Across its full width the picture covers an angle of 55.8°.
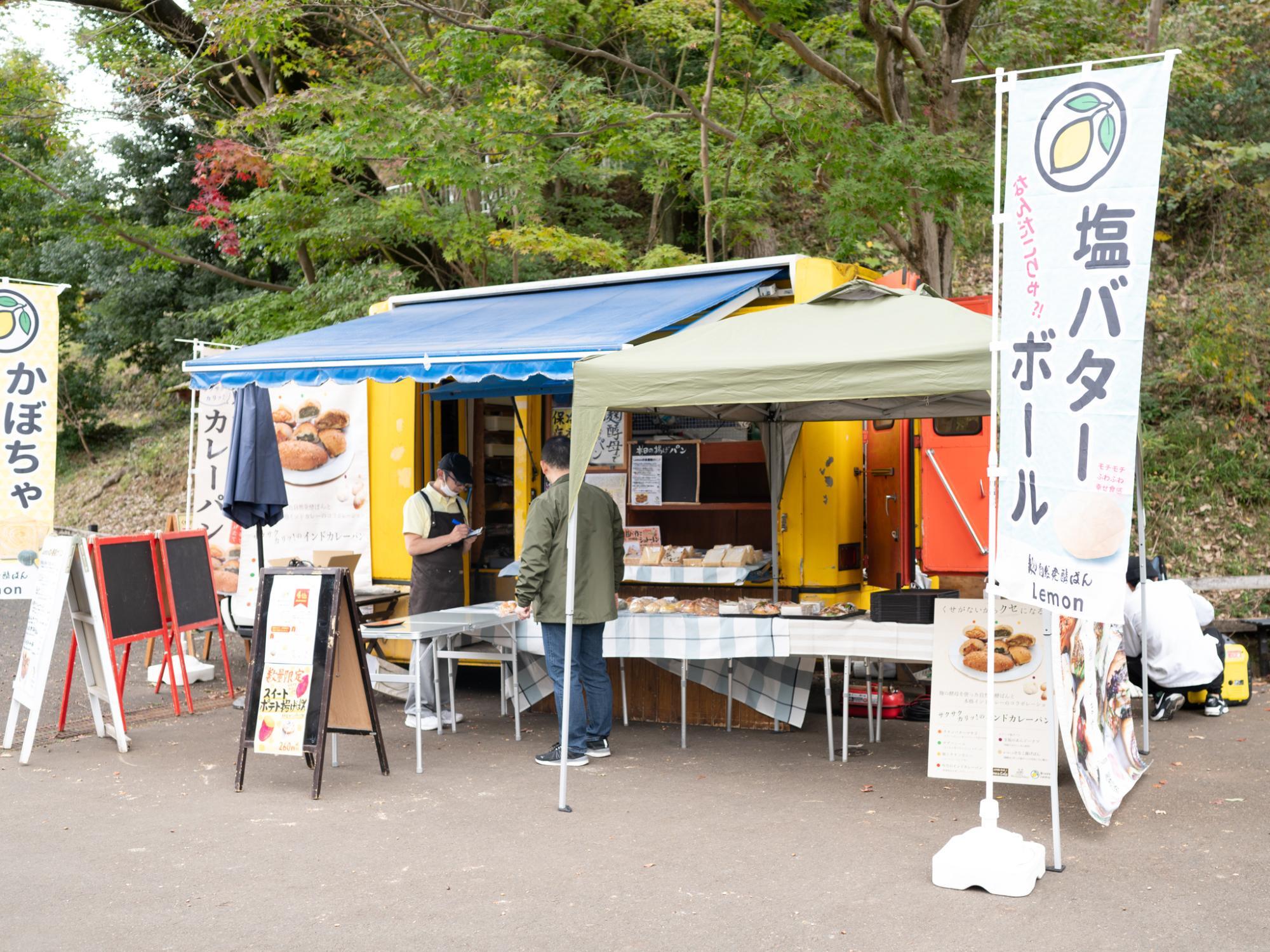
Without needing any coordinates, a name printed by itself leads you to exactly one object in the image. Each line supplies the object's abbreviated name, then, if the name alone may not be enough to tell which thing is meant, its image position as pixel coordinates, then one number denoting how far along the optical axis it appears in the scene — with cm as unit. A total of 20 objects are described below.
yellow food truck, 755
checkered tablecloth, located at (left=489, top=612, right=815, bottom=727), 679
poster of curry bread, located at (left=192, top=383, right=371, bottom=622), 925
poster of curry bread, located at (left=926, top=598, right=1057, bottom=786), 559
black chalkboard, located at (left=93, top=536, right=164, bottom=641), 755
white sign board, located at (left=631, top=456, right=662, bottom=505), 869
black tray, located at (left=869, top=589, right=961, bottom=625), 657
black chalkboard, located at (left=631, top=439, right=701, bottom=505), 859
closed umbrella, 805
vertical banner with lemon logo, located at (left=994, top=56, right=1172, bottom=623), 425
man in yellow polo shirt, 784
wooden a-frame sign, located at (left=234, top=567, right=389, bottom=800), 608
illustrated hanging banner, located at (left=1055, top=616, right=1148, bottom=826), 508
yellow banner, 731
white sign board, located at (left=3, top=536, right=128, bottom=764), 670
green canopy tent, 527
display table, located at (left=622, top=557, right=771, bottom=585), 786
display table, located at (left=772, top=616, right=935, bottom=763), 643
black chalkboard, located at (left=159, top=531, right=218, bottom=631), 819
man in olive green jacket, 656
